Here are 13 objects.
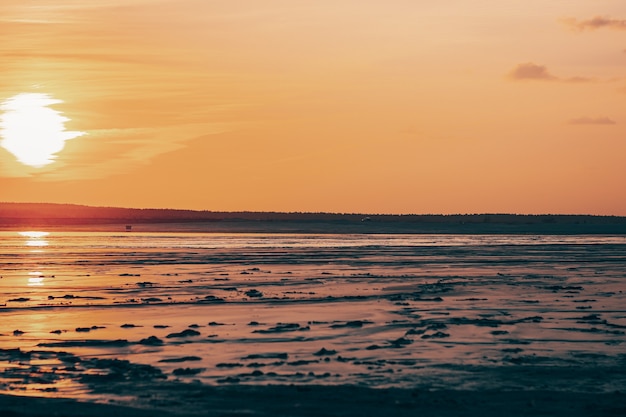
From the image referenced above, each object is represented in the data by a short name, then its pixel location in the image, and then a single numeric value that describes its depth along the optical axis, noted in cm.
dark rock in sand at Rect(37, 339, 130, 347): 1944
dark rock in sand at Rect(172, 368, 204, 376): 1614
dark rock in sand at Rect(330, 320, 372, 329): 2264
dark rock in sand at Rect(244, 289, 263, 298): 3023
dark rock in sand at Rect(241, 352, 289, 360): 1783
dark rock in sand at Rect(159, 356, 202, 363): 1741
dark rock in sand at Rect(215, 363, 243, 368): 1688
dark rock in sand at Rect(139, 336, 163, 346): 1964
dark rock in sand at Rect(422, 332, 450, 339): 2064
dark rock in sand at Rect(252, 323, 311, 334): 2161
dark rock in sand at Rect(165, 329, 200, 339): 2088
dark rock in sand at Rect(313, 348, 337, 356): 1823
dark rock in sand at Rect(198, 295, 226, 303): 2855
